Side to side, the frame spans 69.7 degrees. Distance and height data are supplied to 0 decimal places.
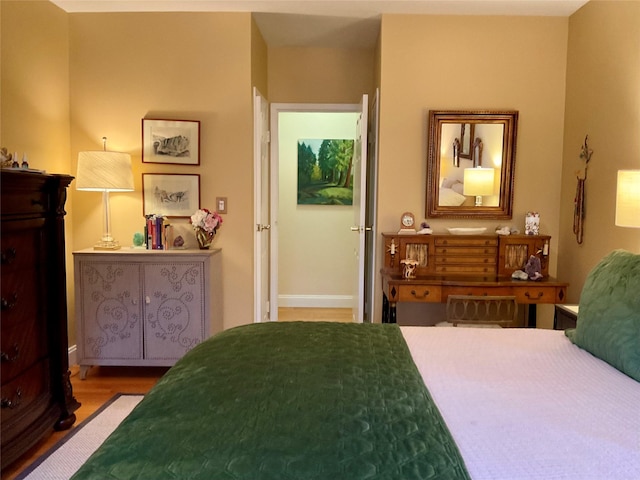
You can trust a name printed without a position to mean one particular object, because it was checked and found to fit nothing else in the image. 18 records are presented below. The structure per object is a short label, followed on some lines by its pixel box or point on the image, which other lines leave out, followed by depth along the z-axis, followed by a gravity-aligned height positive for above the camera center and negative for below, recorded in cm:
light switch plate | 351 +0
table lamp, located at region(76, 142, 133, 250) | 313 +21
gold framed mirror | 341 +33
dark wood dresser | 205 -55
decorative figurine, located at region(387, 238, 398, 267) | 338 -31
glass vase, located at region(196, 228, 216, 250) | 334 -25
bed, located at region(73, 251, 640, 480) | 89 -49
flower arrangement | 331 -15
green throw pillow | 140 -34
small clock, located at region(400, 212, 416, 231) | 345 -11
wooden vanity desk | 318 -37
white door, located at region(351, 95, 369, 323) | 360 +2
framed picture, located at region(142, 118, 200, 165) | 344 +47
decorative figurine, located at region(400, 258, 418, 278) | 319 -43
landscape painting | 525 +38
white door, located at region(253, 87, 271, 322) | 356 +0
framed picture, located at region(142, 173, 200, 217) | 348 +7
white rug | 212 -124
